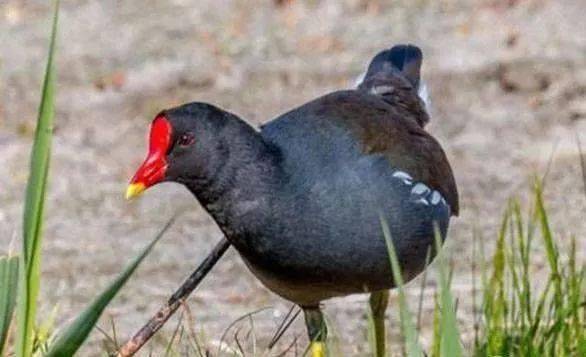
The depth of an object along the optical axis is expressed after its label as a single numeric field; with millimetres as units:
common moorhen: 8305
